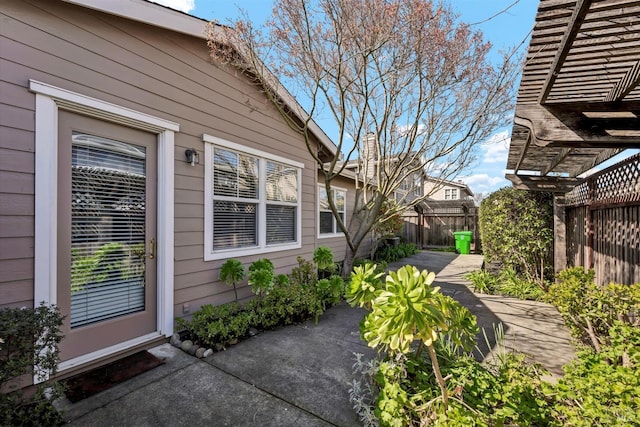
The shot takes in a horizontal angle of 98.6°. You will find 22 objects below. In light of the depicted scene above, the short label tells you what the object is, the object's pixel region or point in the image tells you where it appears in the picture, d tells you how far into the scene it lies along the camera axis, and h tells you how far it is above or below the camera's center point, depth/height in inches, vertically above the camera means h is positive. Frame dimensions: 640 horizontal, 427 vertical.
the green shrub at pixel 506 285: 201.6 -54.6
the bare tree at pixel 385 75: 152.5 +93.4
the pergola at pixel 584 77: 58.4 +40.1
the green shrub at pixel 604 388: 52.6 -37.7
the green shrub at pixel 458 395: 61.3 -45.0
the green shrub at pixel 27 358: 72.7 -39.3
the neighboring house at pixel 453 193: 866.0 +73.0
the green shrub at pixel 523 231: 216.2 -12.7
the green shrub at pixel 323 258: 210.2 -33.1
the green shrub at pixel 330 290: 177.3 -48.6
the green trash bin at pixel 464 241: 453.1 -41.7
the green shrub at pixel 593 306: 91.7 -33.1
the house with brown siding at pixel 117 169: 91.6 +19.8
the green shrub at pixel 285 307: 147.0 -50.8
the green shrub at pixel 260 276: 148.3 -33.0
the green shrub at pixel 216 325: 123.6 -51.3
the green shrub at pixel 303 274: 188.9 -41.7
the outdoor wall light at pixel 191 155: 137.6 +30.4
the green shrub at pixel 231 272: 145.9 -30.0
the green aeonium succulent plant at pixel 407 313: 53.6 -19.6
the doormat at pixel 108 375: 92.4 -59.0
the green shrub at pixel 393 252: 377.1 -52.5
